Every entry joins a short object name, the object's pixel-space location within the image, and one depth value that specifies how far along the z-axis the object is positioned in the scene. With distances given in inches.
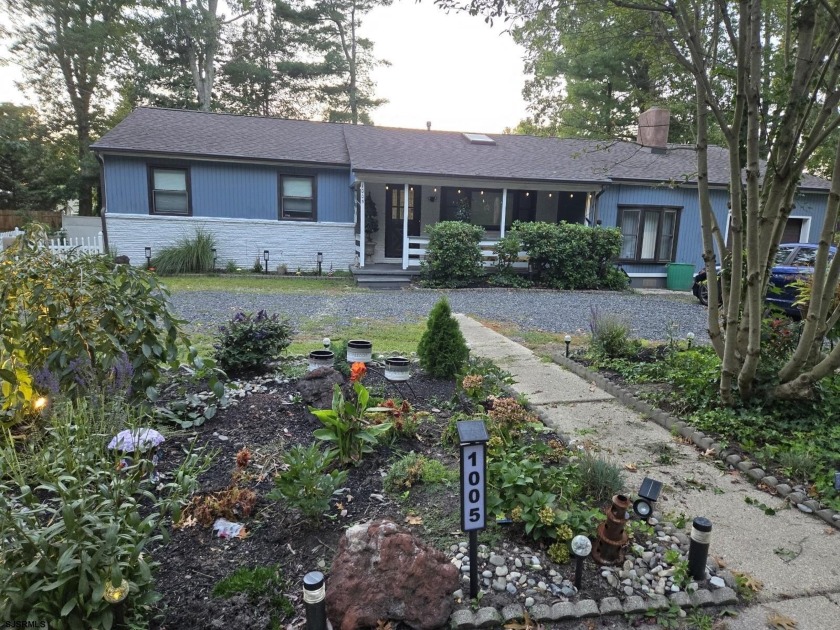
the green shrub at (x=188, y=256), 526.3
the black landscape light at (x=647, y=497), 88.7
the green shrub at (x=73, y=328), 115.3
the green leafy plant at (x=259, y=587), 74.0
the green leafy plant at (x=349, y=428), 114.0
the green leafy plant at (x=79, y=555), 61.3
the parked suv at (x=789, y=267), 332.2
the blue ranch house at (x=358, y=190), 539.8
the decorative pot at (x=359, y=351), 171.3
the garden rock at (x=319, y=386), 143.9
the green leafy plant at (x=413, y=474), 109.4
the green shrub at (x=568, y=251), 518.9
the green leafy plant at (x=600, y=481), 105.2
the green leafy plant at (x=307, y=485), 90.0
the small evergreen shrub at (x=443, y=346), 183.9
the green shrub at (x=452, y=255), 502.3
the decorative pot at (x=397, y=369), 162.7
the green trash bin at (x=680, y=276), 591.8
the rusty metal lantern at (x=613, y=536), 85.8
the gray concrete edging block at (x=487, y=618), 73.7
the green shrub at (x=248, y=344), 177.0
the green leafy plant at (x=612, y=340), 220.8
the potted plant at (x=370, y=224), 597.9
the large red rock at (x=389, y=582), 71.7
